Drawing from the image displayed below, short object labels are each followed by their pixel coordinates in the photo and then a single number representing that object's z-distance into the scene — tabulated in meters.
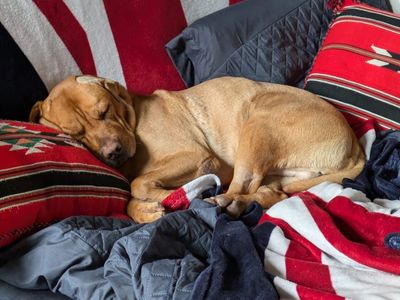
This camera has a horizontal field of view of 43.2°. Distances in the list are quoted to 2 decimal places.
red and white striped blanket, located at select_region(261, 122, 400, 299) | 1.21
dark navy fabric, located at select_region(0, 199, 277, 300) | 1.22
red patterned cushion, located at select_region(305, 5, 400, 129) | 2.24
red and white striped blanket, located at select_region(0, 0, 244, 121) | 1.94
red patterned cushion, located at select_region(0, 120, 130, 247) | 1.39
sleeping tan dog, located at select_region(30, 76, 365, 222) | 1.91
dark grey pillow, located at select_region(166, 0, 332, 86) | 2.47
